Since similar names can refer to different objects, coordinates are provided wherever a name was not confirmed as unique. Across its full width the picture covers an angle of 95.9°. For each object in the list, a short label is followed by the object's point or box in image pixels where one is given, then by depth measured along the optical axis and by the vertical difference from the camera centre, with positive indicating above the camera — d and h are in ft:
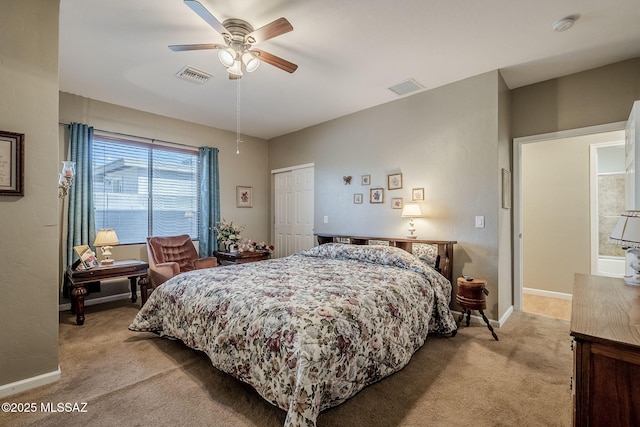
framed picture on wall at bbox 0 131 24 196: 6.09 +1.09
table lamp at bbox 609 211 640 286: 5.22 -0.41
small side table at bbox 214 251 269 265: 14.89 -2.24
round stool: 9.05 -2.58
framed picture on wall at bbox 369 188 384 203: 13.35 +0.92
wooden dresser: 3.15 -1.78
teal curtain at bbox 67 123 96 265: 11.91 +0.84
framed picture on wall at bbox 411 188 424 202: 12.03 +0.84
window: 13.20 +1.29
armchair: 11.73 -2.04
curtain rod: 12.78 +3.76
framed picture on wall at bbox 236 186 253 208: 17.67 +1.10
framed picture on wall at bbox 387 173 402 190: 12.75 +1.51
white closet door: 16.83 +0.23
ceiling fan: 6.64 +4.29
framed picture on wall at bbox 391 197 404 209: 12.73 +0.52
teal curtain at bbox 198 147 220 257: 15.87 +0.81
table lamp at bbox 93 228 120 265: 11.32 -1.04
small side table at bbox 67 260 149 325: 10.25 -2.28
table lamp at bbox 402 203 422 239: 11.46 +0.15
